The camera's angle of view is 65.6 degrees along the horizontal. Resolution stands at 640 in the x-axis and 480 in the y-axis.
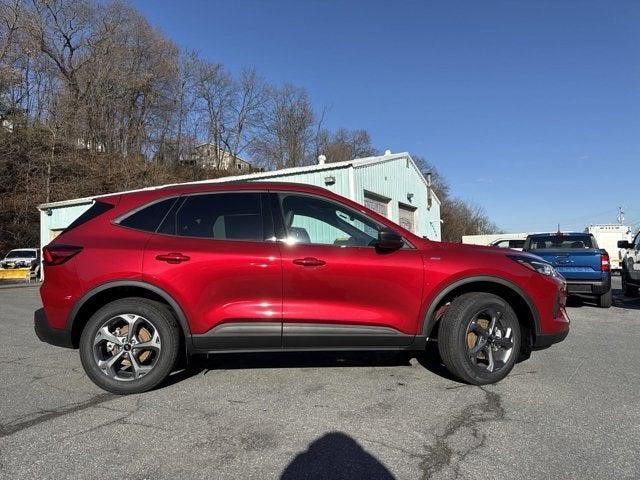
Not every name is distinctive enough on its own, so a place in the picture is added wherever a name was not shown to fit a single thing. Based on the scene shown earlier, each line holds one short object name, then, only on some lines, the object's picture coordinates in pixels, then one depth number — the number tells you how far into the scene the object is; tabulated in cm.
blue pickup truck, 1011
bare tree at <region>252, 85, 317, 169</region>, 4762
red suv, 429
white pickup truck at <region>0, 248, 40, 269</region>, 2569
